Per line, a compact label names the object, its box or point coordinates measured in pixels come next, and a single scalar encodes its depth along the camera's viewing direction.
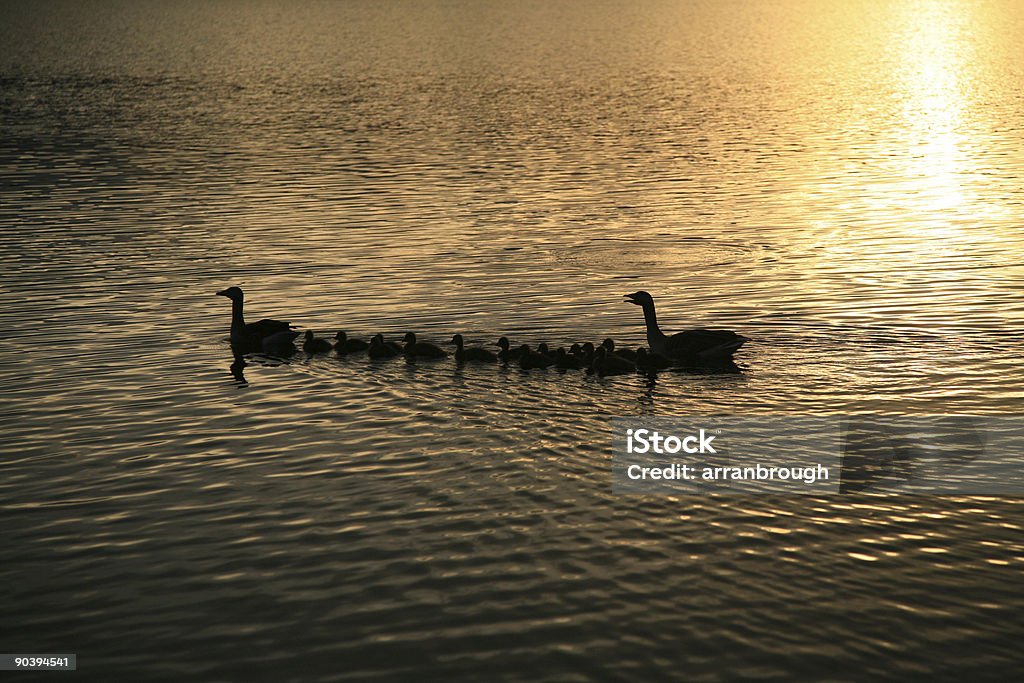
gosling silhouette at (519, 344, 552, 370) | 26.42
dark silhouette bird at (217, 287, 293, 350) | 28.94
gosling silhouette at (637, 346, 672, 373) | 26.70
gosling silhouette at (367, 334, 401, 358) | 27.70
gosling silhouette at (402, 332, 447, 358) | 27.56
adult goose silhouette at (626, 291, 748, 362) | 26.16
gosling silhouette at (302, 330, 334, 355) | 28.66
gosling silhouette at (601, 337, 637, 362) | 26.91
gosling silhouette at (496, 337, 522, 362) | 26.99
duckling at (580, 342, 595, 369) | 26.53
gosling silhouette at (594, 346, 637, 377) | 26.00
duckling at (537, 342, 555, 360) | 26.62
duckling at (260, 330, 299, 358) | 28.84
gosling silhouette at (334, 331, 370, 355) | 28.27
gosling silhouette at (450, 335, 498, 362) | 27.34
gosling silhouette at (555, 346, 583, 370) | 26.41
